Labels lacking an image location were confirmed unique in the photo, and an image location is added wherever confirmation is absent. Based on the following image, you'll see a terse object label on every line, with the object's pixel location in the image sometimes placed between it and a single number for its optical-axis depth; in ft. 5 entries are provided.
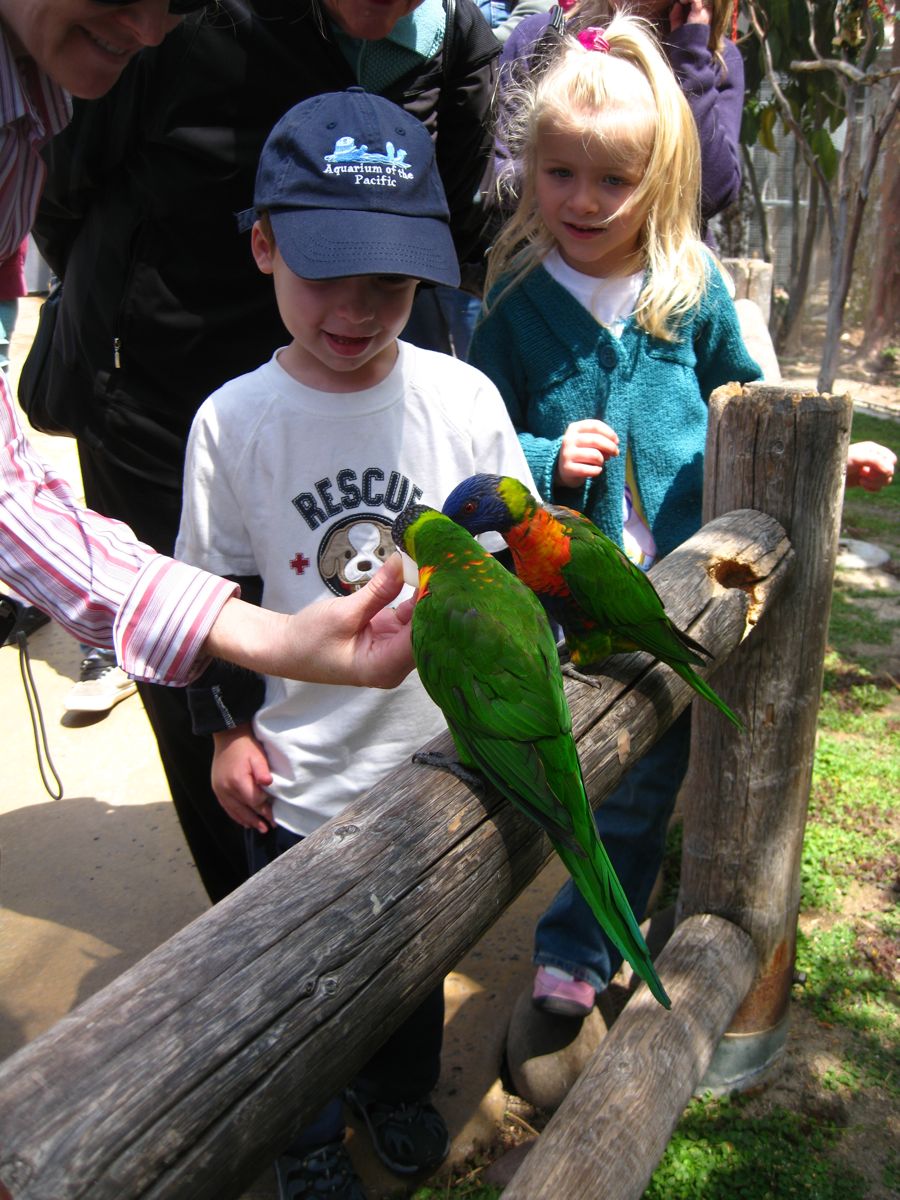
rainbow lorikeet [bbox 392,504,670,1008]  3.31
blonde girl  6.02
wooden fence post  5.41
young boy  4.59
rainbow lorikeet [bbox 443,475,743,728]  4.25
